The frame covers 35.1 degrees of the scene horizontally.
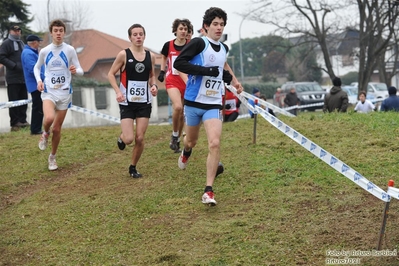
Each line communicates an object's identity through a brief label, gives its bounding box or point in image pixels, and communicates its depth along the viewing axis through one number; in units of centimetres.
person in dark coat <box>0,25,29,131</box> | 1477
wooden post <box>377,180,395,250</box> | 563
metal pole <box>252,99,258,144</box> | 1094
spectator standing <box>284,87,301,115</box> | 2756
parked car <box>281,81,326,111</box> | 3444
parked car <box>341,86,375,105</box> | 4093
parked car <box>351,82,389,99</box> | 4333
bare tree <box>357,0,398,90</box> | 2909
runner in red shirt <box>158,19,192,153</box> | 1023
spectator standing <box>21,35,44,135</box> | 1372
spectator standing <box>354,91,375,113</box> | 1884
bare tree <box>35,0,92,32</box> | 5119
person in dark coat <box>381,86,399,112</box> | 1653
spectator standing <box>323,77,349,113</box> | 1623
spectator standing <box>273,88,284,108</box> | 3451
